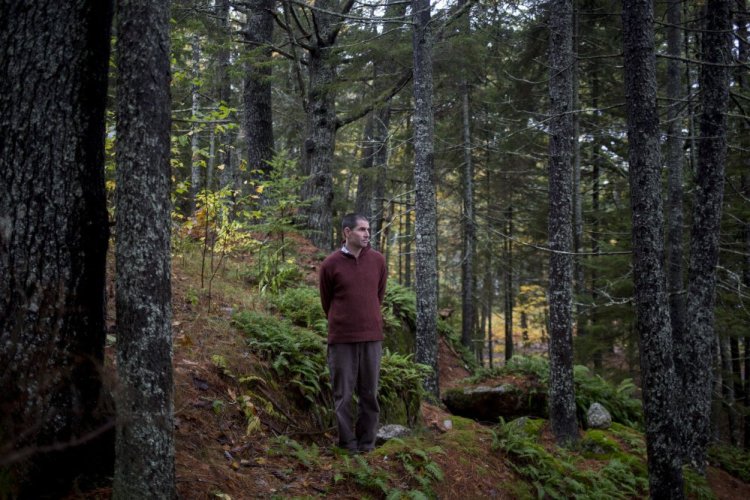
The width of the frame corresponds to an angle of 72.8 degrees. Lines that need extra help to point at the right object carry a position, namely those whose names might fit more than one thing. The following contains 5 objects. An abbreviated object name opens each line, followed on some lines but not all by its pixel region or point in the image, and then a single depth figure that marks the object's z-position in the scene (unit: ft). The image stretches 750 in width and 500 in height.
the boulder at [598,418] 37.19
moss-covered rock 37.09
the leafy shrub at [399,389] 24.32
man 19.38
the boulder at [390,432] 21.33
